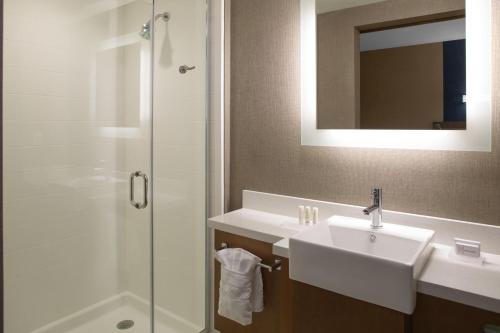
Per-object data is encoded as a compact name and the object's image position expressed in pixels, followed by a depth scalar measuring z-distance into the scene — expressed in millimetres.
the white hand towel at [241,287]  1576
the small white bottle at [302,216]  1767
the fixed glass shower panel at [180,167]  2088
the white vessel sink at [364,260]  1087
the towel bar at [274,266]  1547
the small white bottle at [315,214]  1763
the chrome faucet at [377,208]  1499
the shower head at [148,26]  2051
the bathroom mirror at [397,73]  1401
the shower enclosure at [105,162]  1977
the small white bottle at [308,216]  1765
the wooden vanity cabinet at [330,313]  1098
